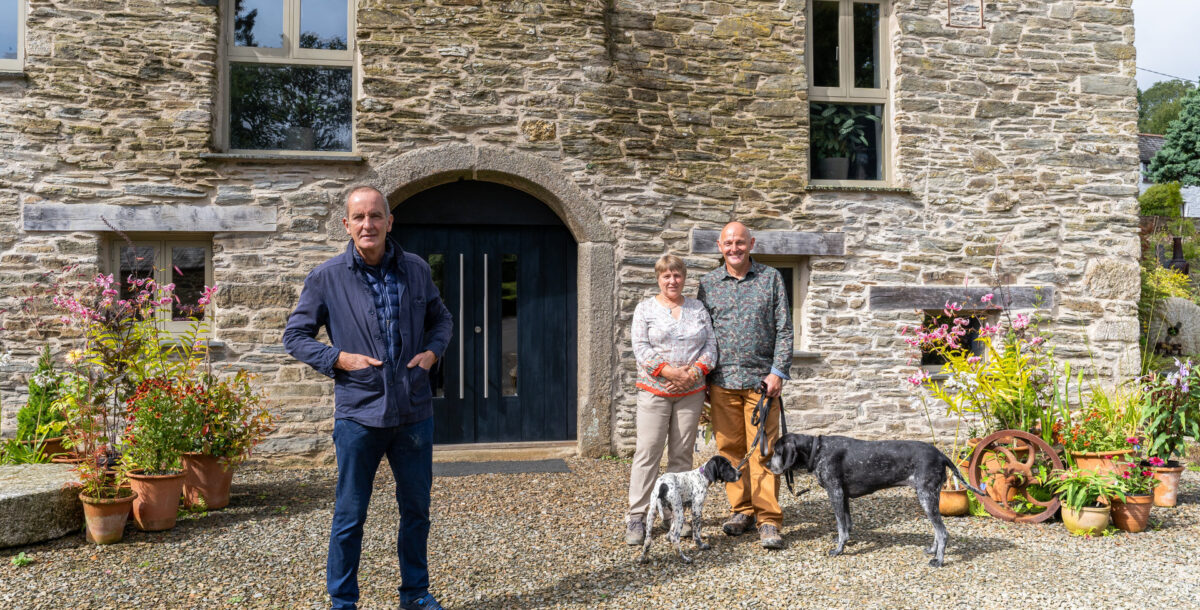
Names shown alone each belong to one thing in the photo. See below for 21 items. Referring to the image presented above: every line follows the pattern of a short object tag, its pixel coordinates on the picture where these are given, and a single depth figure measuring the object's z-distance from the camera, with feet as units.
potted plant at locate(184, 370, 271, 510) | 16.25
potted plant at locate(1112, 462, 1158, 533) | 15.08
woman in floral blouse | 13.96
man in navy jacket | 9.87
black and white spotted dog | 13.24
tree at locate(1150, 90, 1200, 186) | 80.59
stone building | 20.49
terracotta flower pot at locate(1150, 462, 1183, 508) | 16.93
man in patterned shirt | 14.12
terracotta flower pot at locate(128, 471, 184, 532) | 14.89
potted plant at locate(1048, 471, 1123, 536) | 14.89
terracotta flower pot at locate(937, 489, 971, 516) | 16.15
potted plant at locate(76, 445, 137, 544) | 14.24
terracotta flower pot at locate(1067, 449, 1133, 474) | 15.23
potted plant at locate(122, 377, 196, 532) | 14.93
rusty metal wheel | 15.61
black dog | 13.26
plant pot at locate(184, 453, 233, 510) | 16.33
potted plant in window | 24.43
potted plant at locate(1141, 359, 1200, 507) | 16.89
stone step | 13.78
